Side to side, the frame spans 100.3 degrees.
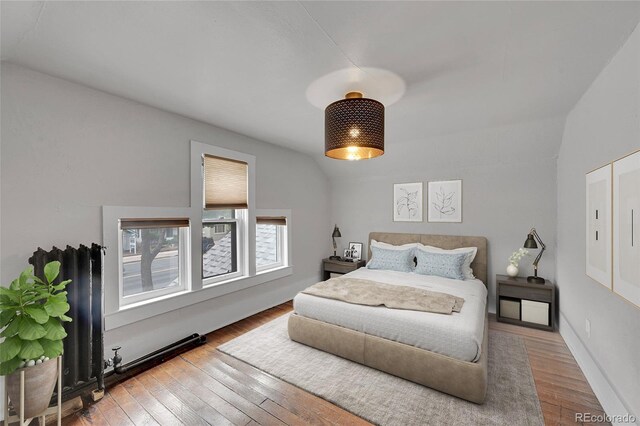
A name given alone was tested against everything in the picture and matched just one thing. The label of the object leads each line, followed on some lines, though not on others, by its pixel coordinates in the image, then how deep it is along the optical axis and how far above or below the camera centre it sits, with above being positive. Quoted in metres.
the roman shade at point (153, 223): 2.45 -0.11
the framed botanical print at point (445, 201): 4.05 +0.15
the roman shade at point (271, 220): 3.84 -0.13
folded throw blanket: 2.50 -0.89
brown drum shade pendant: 1.93 +0.64
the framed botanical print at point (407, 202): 4.35 +0.15
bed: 2.02 -1.12
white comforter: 2.07 -0.97
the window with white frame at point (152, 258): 2.54 -0.48
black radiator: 1.91 -0.77
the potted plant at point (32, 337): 1.52 -0.73
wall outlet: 2.21 -0.98
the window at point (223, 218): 3.18 -0.08
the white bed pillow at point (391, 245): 4.17 -0.55
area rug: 1.85 -1.42
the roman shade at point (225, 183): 3.14 +0.35
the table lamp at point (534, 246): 3.29 -0.44
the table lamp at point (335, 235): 5.02 -0.45
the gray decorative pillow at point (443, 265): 3.60 -0.74
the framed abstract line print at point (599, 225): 1.82 -0.10
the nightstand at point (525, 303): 3.15 -1.13
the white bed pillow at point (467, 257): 3.64 -0.64
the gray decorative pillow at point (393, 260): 3.98 -0.75
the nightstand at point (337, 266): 4.65 -0.98
